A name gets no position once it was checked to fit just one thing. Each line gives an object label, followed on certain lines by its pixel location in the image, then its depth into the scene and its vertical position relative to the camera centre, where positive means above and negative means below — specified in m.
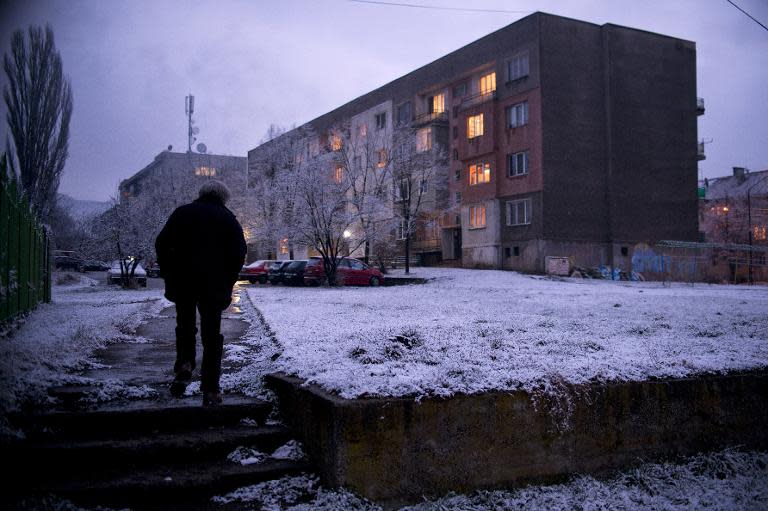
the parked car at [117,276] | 30.62 -0.77
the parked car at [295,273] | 27.95 -0.71
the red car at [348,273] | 27.55 -0.76
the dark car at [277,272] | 28.86 -0.67
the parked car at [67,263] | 53.03 -0.10
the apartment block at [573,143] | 32.91 +6.53
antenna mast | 46.34 +12.63
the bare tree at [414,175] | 36.22 +5.19
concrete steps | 3.53 -1.28
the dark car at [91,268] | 54.42 -0.63
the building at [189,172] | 42.19 +8.79
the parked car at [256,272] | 33.06 -0.75
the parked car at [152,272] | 44.06 -0.86
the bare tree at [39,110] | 21.06 +5.75
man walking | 4.77 -0.08
